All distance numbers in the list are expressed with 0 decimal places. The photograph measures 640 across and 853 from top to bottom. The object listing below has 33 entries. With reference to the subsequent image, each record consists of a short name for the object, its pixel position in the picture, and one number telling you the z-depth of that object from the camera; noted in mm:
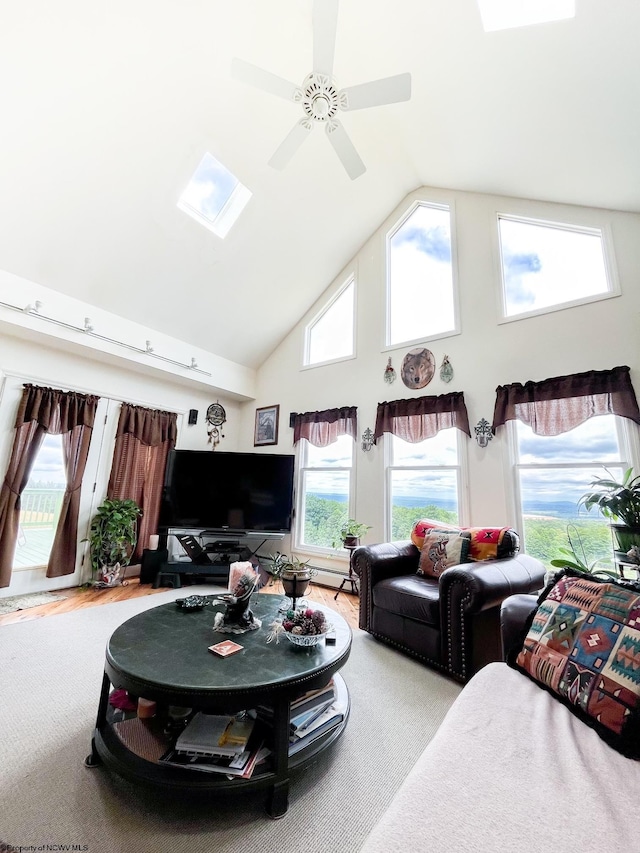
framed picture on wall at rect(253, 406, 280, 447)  5434
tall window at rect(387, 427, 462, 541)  3705
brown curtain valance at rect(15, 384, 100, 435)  3709
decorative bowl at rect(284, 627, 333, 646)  1589
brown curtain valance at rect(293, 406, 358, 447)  4484
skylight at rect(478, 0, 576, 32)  1947
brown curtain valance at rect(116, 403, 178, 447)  4484
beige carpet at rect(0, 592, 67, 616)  3302
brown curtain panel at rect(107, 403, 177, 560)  4402
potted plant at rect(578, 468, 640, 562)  2289
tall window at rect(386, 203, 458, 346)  4125
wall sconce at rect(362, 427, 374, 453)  4297
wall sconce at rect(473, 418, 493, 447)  3473
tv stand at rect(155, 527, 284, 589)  4051
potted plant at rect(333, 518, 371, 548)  3895
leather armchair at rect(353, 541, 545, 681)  2164
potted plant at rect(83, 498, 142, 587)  4004
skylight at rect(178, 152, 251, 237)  3622
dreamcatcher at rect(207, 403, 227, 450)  5516
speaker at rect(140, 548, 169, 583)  4133
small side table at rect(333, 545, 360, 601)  3951
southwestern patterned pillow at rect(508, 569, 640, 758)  1023
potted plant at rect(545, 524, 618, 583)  2611
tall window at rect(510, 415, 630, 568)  2912
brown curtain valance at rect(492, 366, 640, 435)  2828
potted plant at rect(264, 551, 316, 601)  1830
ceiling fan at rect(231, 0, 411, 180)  1991
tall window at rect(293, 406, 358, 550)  4531
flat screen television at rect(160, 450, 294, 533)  4395
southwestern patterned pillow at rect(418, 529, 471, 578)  2719
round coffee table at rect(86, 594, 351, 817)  1274
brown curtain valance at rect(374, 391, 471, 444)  3660
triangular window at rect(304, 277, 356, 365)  4965
